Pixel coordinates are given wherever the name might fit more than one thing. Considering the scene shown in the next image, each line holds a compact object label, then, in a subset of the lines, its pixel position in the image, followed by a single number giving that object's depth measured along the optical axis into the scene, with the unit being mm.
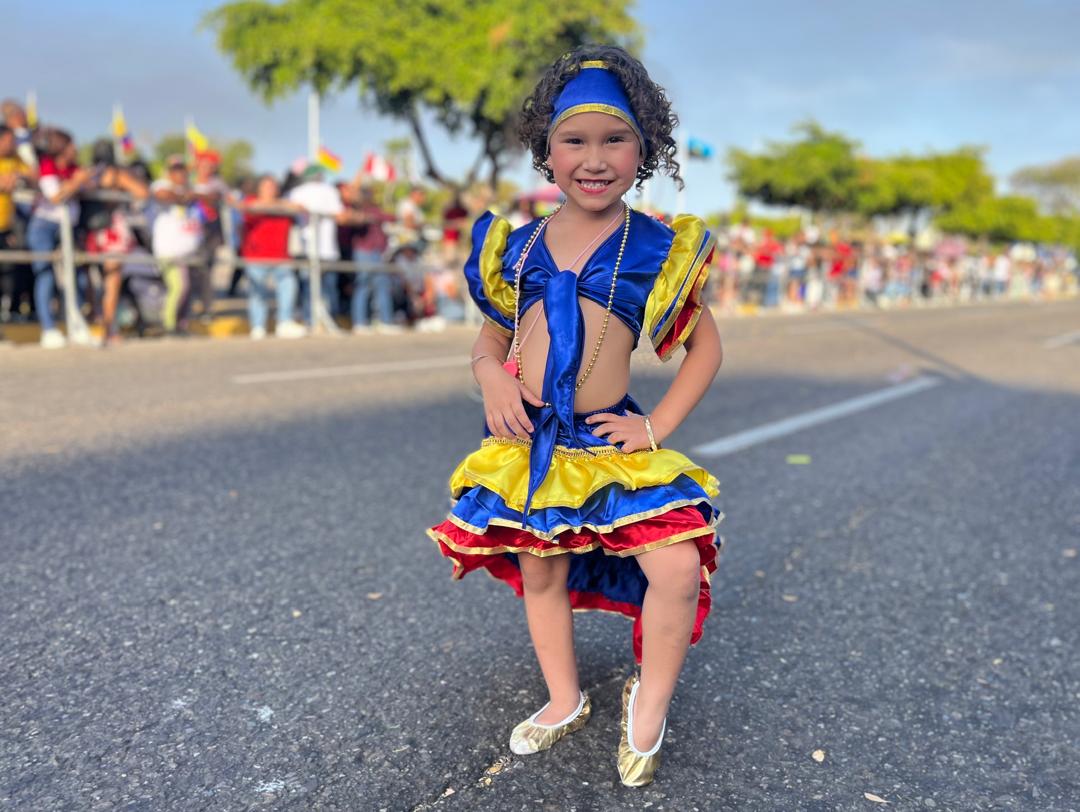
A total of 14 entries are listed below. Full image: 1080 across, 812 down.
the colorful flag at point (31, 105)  16209
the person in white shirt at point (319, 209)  10469
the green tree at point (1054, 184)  81875
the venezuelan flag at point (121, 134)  19434
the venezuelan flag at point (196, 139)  16595
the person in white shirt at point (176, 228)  9250
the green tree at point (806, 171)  32969
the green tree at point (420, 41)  19234
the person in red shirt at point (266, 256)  10164
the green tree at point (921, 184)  36500
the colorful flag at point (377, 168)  13512
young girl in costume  1837
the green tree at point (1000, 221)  51312
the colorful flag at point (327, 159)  14367
